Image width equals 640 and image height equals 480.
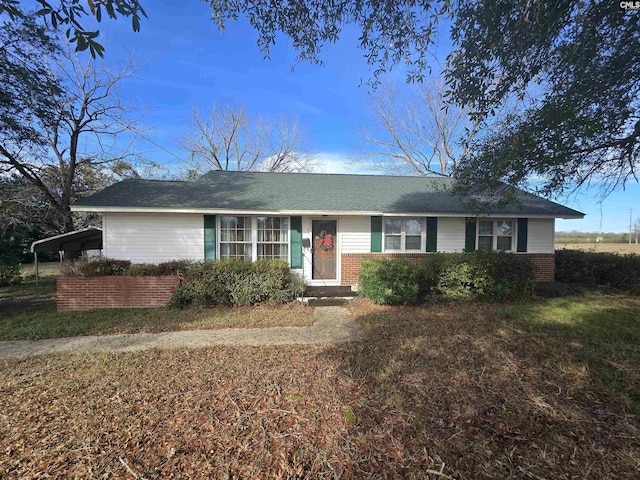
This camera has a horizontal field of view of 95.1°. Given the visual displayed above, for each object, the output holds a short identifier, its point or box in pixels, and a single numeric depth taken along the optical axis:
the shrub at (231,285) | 7.40
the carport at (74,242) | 9.27
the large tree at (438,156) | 20.47
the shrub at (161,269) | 7.60
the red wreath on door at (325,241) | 9.74
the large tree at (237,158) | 23.45
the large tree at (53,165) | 7.48
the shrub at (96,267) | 7.41
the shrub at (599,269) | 9.66
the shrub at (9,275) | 11.24
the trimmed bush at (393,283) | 7.26
